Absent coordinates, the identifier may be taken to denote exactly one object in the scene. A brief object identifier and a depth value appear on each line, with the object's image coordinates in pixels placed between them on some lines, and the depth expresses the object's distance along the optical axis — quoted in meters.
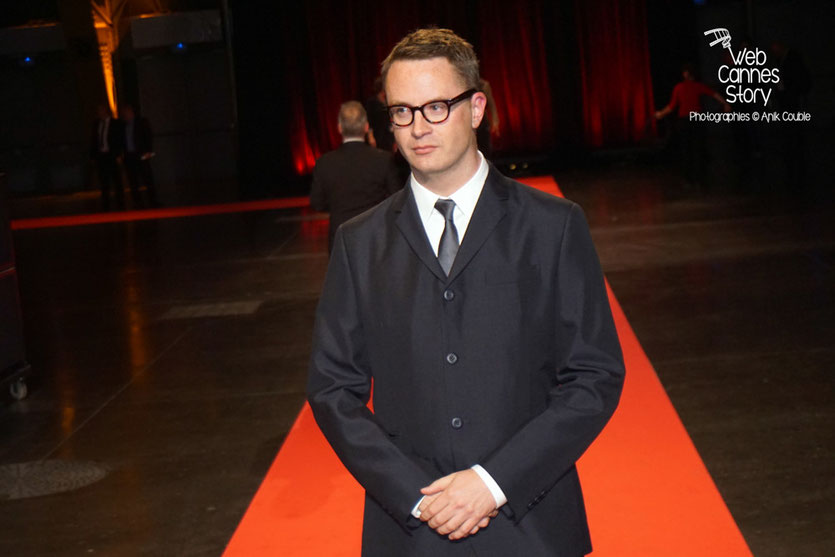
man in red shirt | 13.98
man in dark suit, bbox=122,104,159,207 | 15.03
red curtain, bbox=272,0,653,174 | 17.48
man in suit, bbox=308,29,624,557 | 1.65
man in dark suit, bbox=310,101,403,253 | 5.62
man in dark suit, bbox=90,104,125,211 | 15.08
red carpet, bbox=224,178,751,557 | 3.17
